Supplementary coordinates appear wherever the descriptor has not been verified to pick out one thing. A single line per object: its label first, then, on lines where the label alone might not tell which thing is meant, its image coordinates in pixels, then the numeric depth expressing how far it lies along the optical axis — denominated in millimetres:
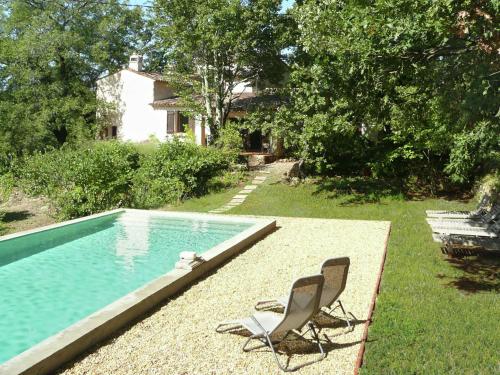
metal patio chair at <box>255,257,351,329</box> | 6098
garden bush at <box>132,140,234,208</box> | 19516
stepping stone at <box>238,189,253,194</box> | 20183
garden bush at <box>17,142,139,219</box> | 17359
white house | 33625
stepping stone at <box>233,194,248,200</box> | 19427
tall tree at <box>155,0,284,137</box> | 23172
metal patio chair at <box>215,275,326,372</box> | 5362
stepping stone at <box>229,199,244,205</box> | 18642
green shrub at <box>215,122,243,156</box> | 23500
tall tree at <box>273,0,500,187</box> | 7422
